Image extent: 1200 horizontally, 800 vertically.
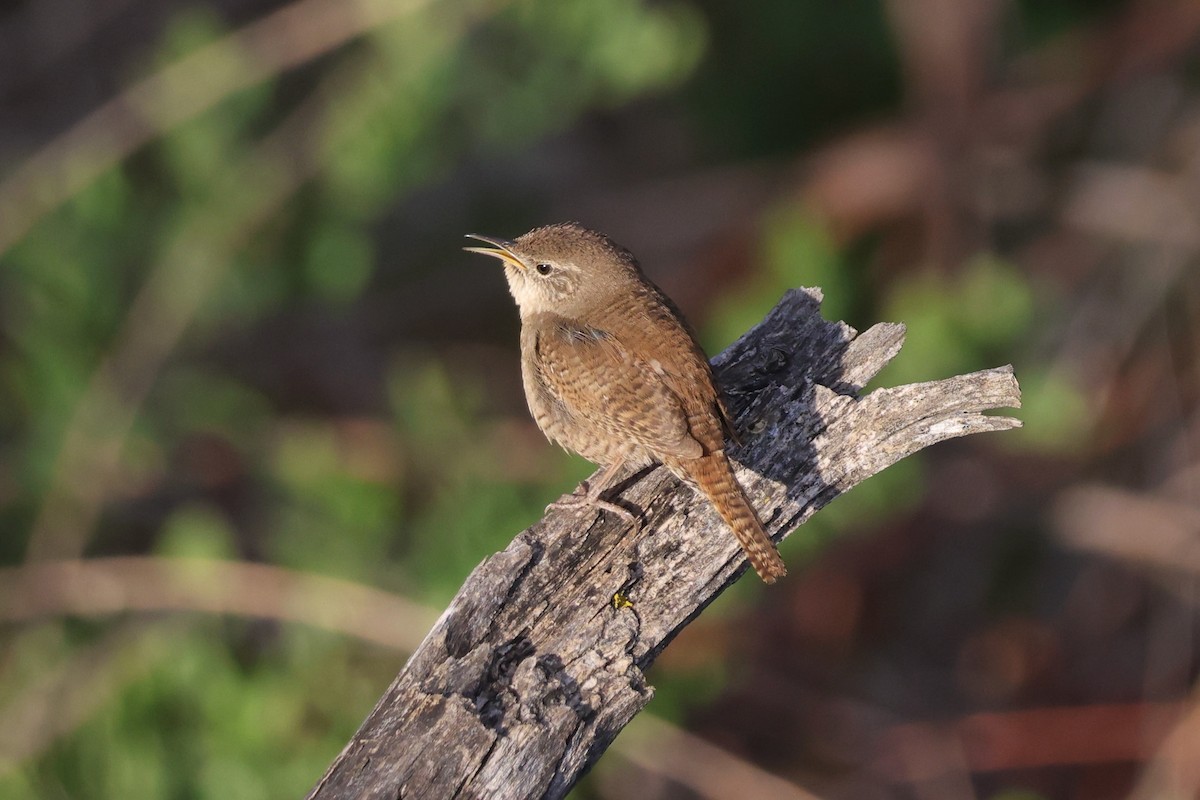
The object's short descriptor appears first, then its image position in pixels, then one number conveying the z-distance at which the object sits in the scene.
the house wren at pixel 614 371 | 6.51
